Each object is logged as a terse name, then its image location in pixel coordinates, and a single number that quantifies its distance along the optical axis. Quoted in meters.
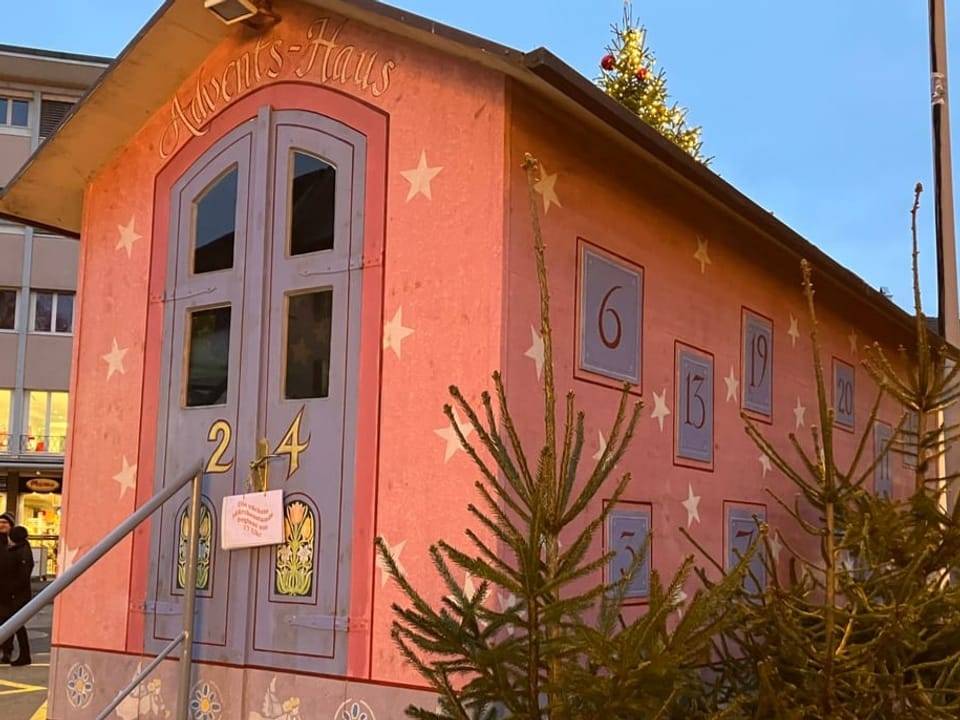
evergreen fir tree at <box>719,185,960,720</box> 4.28
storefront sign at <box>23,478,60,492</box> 32.72
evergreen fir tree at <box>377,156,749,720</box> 3.39
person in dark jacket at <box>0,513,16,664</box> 12.38
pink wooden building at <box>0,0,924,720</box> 4.89
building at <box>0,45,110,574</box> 32.19
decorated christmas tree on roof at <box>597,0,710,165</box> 11.88
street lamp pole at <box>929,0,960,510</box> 9.80
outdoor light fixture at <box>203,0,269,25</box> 5.59
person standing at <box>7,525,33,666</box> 12.36
